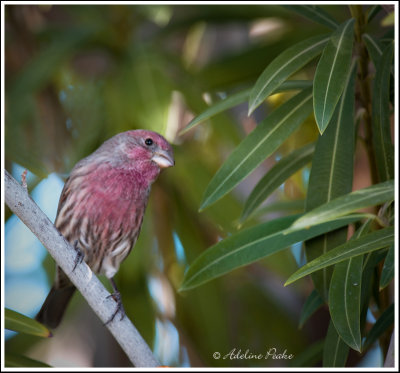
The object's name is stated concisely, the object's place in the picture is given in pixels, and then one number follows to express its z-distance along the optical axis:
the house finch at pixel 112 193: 4.42
